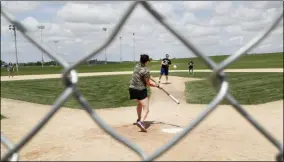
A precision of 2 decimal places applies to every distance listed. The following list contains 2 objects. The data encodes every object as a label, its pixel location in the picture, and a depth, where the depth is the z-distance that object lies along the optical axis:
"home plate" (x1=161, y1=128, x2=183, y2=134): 4.81
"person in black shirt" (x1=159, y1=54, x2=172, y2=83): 11.38
